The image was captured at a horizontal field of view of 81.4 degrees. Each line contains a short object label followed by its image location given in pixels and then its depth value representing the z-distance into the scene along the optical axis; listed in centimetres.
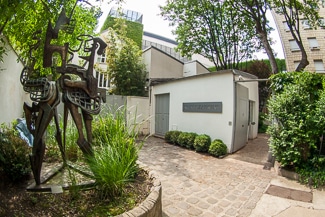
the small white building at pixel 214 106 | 699
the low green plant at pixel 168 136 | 889
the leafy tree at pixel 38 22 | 228
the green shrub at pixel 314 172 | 405
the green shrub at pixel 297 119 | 436
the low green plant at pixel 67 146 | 409
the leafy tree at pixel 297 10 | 912
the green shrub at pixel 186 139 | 771
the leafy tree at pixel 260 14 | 928
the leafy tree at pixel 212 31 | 1245
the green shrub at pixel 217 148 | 663
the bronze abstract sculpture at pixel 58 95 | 255
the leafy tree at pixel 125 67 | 1191
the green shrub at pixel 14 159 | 275
